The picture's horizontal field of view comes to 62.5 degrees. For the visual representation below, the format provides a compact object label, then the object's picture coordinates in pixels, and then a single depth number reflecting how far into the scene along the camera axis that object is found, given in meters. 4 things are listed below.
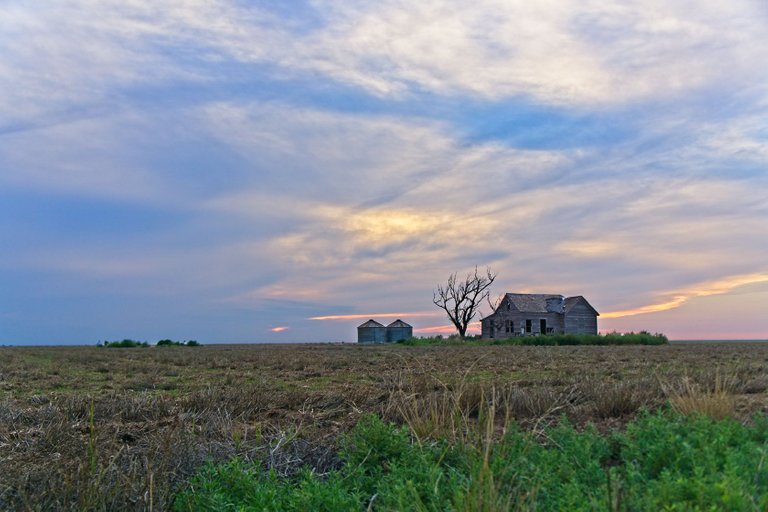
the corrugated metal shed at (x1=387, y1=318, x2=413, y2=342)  79.94
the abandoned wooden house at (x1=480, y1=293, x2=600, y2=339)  70.69
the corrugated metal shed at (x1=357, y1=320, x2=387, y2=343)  80.19
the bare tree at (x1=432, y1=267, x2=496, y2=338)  77.19
